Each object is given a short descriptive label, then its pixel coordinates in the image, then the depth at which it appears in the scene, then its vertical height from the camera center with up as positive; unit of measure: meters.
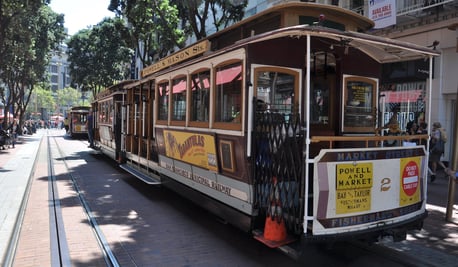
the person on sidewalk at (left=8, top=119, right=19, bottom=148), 23.94 -0.61
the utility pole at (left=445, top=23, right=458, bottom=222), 7.22 -0.94
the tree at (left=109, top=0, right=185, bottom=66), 17.14 +4.48
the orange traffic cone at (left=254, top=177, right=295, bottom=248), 4.83 -1.27
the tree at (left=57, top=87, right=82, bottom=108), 97.44 +5.59
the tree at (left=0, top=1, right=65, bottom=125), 17.66 +4.40
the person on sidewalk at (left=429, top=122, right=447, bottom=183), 11.71 -0.69
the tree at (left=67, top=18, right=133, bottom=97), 34.57 +5.81
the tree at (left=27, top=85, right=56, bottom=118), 81.56 +4.08
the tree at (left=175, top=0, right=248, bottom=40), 13.95 +4.15
